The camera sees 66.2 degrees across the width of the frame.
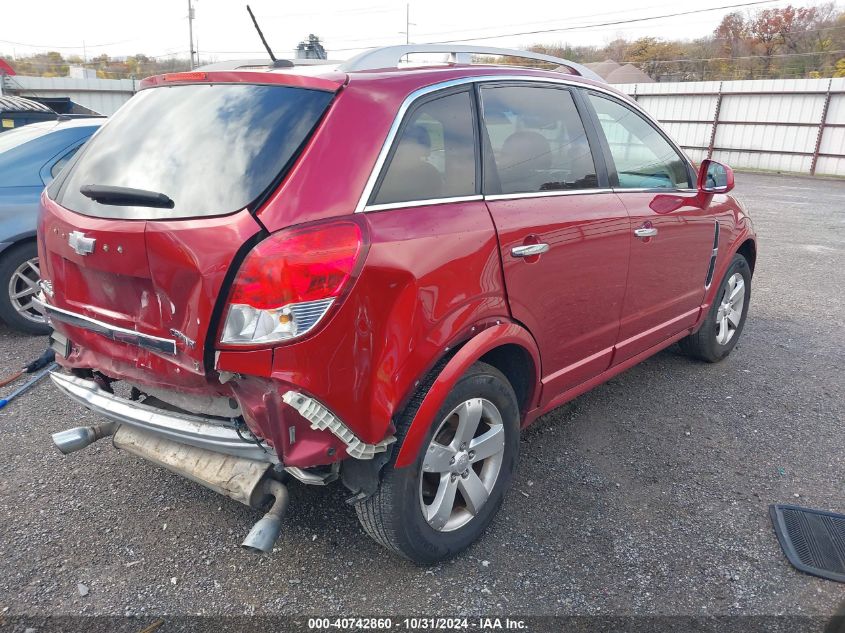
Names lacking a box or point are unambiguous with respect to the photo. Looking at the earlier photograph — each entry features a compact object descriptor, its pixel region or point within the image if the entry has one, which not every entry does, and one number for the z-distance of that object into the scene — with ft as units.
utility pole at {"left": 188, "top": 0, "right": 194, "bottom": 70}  149.07
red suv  6.80
